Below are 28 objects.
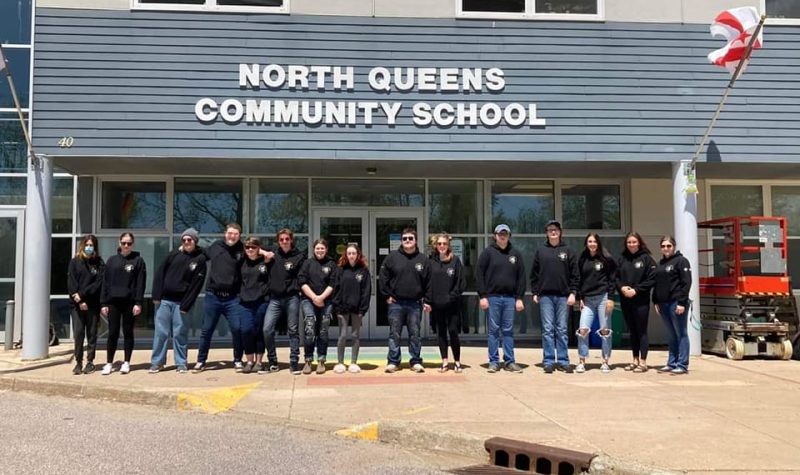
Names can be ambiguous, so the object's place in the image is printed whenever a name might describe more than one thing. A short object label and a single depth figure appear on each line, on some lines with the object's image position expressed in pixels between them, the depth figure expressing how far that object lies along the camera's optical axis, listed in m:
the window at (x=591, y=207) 12.34
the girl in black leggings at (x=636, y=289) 8.53
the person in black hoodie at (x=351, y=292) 8.38
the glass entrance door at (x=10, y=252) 11.68
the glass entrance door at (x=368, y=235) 11.85
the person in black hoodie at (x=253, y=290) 8.36
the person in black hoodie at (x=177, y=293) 8.47
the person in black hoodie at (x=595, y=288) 8.56
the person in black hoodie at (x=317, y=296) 8.30
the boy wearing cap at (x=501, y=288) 8.52
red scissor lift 10.00
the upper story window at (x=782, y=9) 10.70
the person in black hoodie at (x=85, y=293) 8.43
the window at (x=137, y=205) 11.72
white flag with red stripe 9.38
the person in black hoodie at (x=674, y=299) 8.50
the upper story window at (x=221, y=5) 9.81
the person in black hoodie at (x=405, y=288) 8.43
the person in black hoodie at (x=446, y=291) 8.43
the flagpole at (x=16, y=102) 9.03
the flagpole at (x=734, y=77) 9.25
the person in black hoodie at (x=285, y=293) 8.34
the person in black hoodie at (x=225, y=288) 8.41
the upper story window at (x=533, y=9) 10.28
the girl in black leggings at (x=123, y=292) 8.35
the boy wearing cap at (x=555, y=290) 8.57
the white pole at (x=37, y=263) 9.32
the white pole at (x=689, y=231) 10.11
